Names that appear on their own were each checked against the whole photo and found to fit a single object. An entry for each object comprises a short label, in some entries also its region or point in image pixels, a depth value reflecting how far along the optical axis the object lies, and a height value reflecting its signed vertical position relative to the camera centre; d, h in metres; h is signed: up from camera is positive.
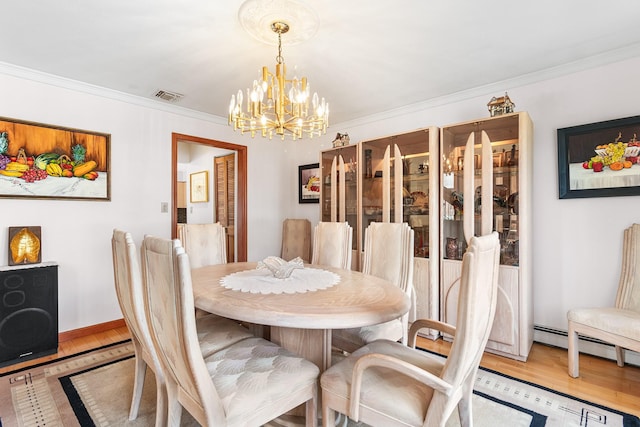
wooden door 4.82 +0.30
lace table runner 1.66 -0.40
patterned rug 1.72 -1.13
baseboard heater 2.35 -1.07
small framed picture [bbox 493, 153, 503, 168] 2.62 +0.43
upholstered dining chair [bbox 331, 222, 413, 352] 1.90 -0.41
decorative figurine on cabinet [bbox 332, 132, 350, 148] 3.68 +0.85
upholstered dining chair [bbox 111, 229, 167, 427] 1.46 -0.44
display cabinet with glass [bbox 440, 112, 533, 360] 2.47 +0.03
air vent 3.09 +1.19
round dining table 1.27 -0.42
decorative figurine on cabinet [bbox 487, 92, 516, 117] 2.59 +0.88
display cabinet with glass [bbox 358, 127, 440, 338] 2.91 +0.20
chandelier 1.85 +0.65
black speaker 2.37 -0.77
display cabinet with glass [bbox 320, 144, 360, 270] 3.55 +0.32
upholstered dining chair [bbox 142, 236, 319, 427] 1.08 -0.67
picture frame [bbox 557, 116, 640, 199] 2.31 +0.38
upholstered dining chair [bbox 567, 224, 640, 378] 1.94 -0.69
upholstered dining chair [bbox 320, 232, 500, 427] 1.04 -0.65
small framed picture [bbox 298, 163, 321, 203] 4.37 +0.42
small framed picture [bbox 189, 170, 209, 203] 5.43 +0.48
